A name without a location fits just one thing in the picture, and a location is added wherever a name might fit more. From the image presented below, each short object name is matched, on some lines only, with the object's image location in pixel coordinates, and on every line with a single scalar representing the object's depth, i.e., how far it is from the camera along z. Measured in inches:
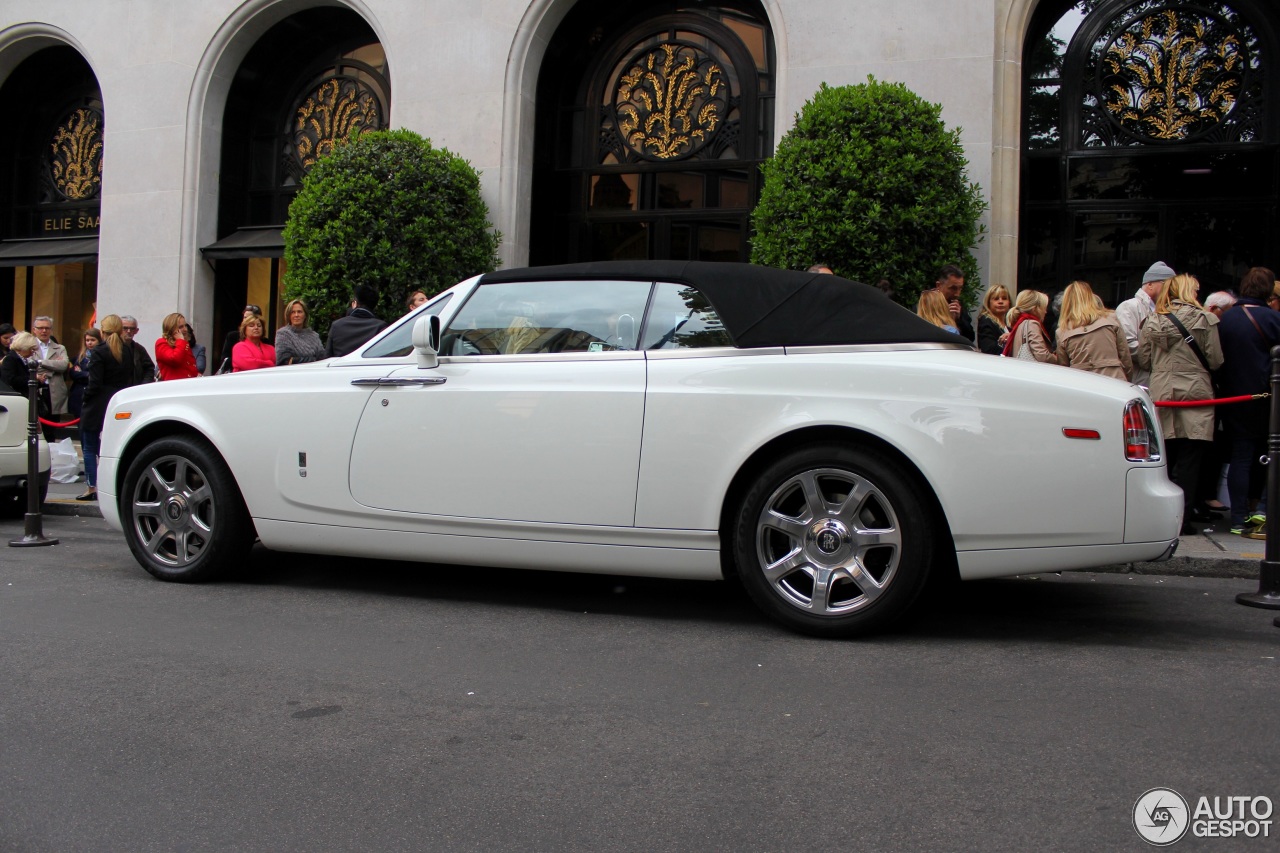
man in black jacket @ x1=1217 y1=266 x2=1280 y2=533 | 292.5
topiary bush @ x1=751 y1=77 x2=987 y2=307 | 368.2
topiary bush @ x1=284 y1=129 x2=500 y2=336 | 434.0
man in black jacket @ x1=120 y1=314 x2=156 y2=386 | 406.6
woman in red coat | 385.4
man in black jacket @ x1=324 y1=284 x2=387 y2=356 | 336.5
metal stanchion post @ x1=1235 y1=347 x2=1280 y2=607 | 203.6
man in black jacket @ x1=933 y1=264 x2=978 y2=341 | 340.8
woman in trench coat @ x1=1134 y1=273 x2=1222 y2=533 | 290.8
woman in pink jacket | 363.6
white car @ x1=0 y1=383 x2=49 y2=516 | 334.6
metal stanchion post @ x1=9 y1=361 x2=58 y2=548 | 288.7
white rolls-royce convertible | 164.9
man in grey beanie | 313.1
